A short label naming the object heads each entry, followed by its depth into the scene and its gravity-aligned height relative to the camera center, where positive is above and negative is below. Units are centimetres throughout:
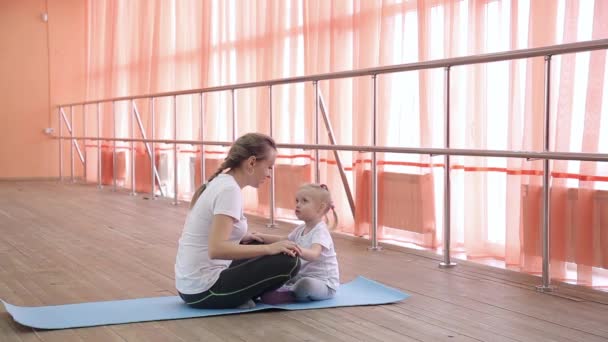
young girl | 254 -38
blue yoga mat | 232 -52
